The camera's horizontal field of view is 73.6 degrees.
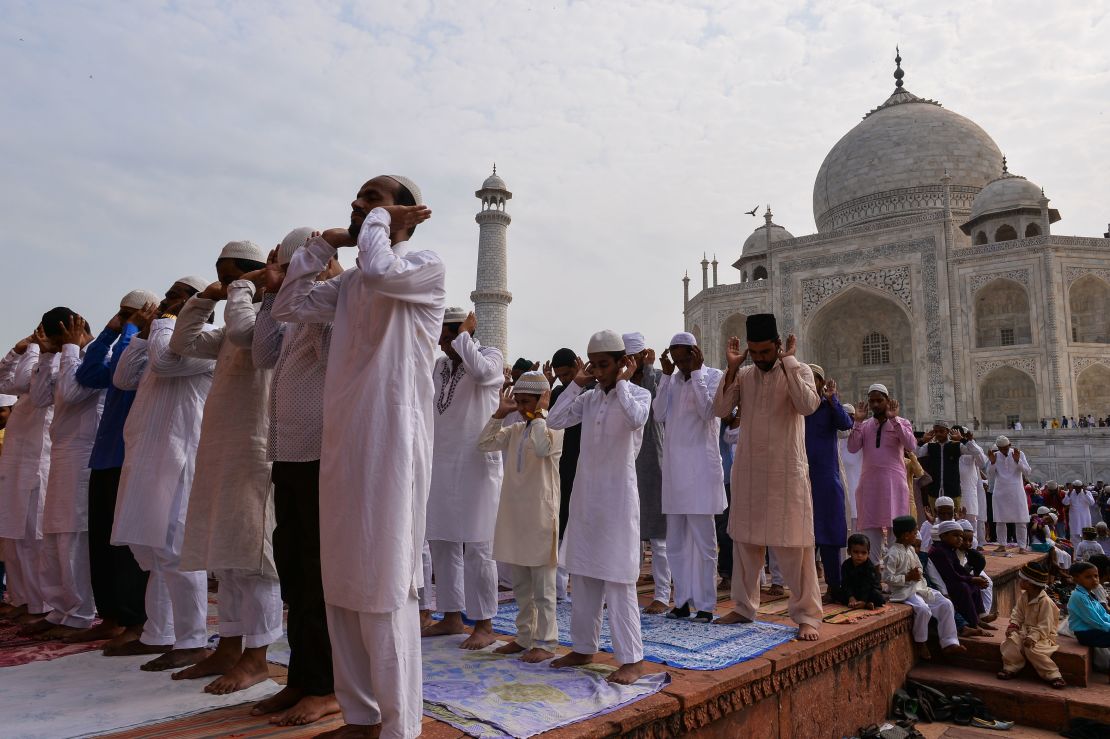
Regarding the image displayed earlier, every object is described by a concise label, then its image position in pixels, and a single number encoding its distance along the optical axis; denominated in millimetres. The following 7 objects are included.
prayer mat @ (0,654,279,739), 2295
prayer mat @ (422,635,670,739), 2318
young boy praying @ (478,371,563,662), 3301
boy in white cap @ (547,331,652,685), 2971
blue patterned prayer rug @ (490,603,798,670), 3213
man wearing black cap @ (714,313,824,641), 3836
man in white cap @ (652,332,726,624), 4242
